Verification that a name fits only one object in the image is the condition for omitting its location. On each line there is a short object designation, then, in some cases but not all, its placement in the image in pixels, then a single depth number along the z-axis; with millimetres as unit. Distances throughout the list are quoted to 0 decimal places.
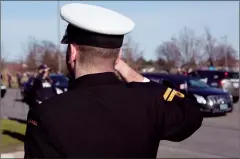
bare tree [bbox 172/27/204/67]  38062
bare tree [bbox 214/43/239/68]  45312
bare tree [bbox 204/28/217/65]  40300
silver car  20125
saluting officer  1684
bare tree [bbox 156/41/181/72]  40156
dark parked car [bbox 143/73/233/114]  14414
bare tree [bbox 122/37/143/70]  38347
